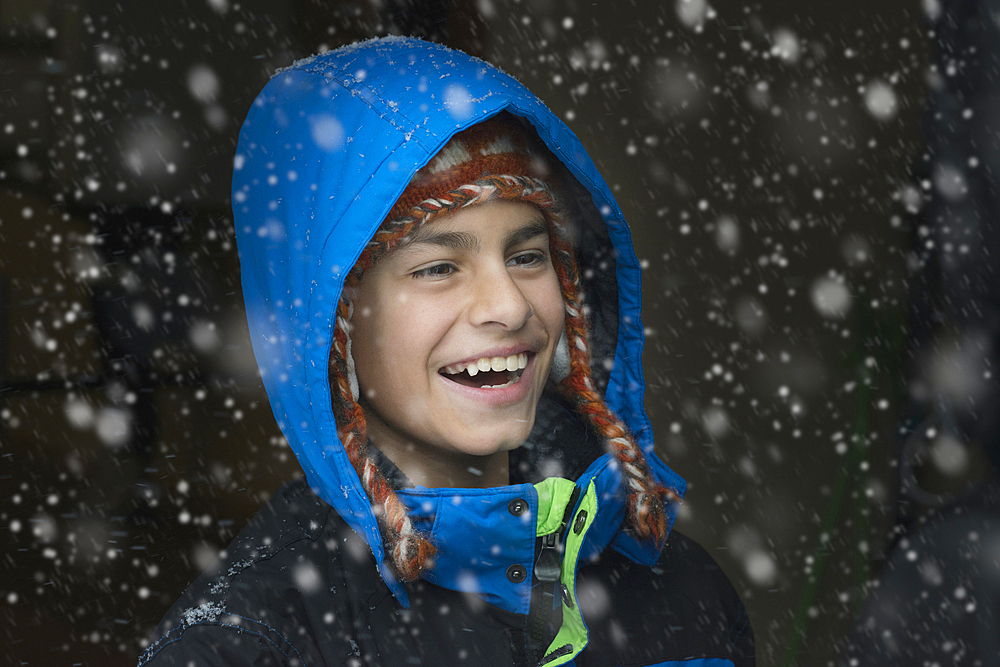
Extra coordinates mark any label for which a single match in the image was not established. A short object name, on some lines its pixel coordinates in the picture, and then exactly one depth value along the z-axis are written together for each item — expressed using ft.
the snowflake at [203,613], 4.06
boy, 4.15
